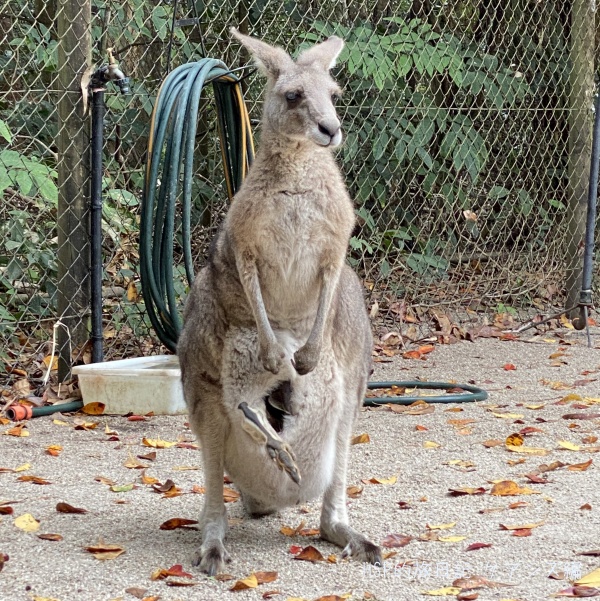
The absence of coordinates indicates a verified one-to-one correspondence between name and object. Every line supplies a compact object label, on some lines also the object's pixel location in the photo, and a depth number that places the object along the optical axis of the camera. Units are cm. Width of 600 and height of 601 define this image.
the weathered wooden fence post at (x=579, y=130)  725
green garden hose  463
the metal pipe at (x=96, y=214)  493
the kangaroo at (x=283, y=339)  299
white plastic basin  473
